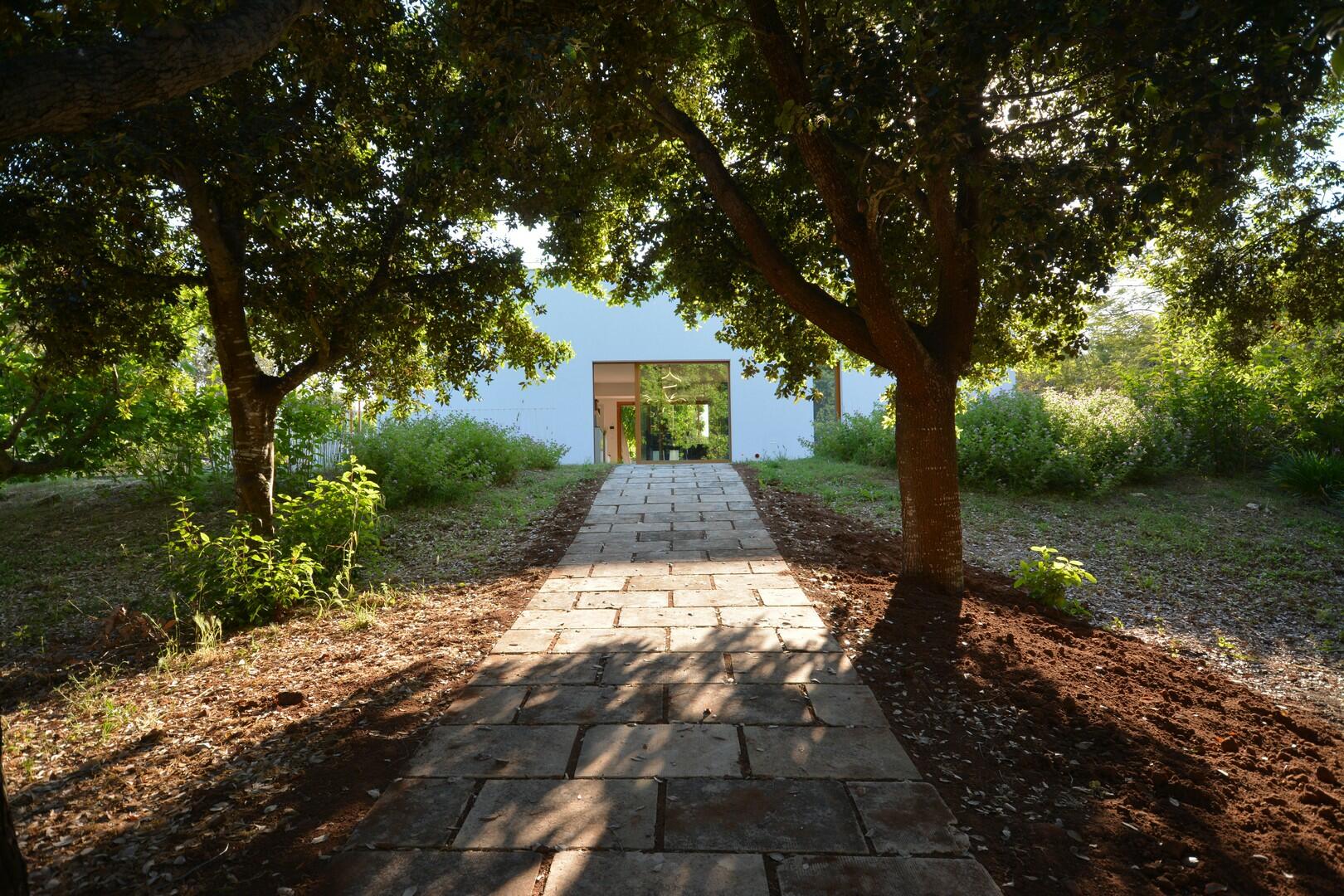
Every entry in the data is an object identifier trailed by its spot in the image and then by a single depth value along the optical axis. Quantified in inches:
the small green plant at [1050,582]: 203.6
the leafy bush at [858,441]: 459.0
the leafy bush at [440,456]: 336.8
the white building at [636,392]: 695.1
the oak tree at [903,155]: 115.8
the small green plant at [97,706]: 128.7
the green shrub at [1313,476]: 341.1
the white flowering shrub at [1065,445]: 368.2
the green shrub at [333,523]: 215.9
